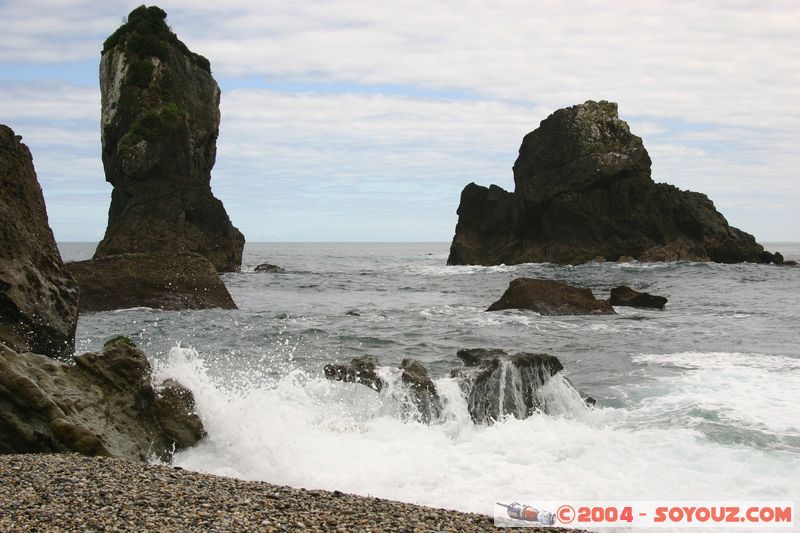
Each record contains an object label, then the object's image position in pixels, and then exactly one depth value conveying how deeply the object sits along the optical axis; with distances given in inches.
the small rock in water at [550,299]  861.8
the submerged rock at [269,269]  1927.9
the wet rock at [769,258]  2058.6
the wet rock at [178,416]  341.1
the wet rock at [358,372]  428.1
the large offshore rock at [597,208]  2070.6
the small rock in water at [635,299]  951.6
